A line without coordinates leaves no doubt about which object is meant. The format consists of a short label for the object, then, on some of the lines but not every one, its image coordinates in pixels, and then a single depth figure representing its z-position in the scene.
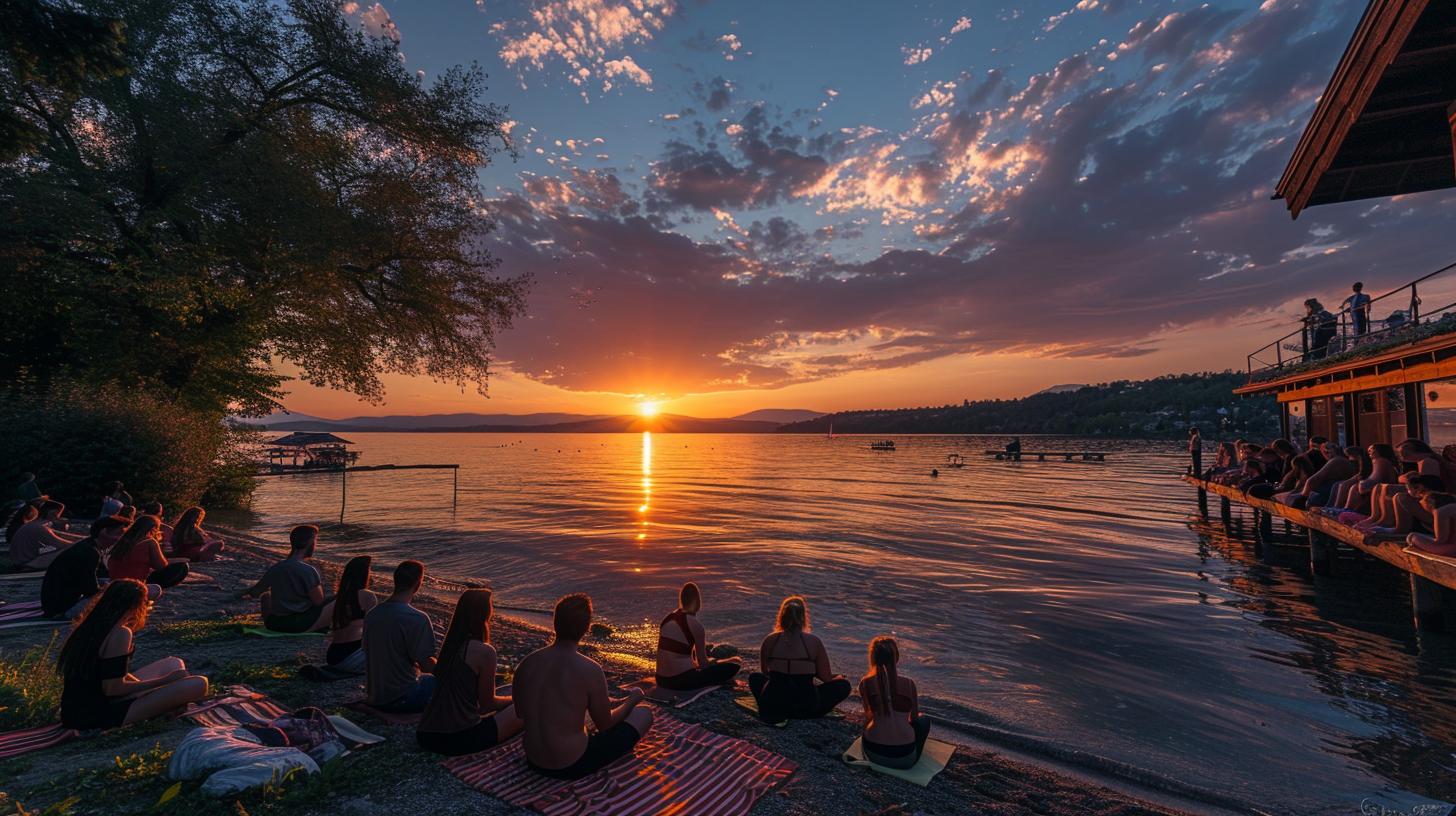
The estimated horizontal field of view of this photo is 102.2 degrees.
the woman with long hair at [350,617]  7.81
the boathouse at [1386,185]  10.65
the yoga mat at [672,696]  7.67
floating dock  77.69
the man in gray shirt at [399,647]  6.23
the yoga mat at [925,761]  5.92
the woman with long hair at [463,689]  5.45
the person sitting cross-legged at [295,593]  9.49
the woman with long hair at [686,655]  7.95
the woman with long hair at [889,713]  6.00
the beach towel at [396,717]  6.23
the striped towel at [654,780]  4.84
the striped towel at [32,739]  5.04
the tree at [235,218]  16.84
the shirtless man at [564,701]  5.06
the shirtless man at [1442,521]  9.91
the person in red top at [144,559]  9.91
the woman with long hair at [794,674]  7.18
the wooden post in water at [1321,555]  17.62
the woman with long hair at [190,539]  13.65
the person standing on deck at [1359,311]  18.67
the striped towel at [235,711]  5.79
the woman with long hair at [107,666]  5.28
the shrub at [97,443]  17.19
